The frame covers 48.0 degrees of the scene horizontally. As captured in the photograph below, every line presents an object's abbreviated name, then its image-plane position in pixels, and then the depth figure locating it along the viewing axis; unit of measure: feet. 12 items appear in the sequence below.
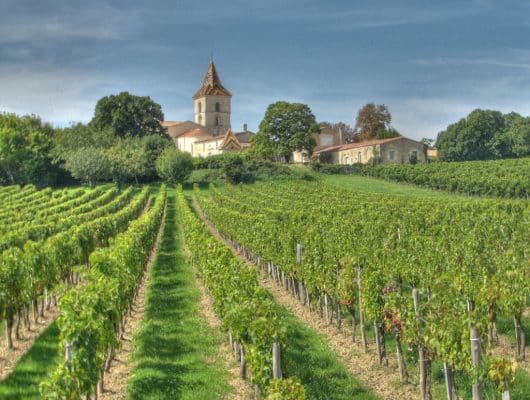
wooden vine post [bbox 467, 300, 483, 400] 25.50
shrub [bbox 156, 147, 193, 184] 203.21
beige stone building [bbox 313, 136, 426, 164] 248.93
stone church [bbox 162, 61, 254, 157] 351.46
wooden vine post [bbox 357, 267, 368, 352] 39.04
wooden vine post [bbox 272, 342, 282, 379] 27.35
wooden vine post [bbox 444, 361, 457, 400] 28.04
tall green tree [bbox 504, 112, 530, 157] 257.75
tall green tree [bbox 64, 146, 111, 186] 204.23
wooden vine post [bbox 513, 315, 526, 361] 36.52
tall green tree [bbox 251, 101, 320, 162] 248.32
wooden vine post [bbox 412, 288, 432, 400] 30.27
